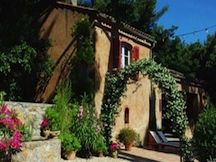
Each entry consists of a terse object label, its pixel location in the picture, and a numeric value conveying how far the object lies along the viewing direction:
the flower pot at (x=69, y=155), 7.98
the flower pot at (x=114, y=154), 8.96
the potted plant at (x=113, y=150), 8.97
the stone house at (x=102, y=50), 10.90
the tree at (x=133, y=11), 16.41
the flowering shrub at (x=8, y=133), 6.31
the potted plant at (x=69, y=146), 7.97
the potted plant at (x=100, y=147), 8.72
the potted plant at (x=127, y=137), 10.60
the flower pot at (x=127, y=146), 10.58
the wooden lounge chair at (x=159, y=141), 11.75
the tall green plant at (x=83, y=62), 10.30
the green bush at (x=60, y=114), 8.40
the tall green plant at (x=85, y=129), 8.47
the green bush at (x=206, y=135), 7.56
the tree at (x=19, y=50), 9.98
